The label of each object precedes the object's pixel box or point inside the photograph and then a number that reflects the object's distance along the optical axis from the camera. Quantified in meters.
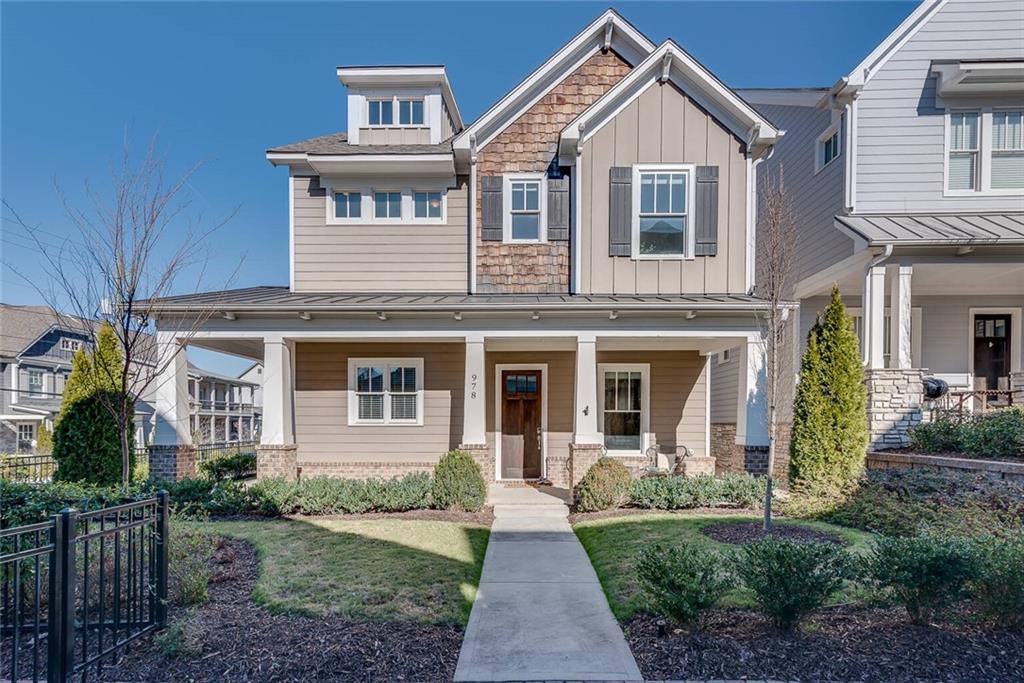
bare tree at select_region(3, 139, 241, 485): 7.02
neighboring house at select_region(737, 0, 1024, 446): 9.98
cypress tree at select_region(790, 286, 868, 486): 8.79
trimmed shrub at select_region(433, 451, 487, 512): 8.92
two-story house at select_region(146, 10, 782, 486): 10.17
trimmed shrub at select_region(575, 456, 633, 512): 8.88
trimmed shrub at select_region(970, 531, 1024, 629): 4.28
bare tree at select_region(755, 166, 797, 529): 7.18
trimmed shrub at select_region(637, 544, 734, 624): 4.23
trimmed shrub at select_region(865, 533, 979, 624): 4.24
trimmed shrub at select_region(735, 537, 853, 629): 4.21
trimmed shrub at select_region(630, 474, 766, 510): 8.88
